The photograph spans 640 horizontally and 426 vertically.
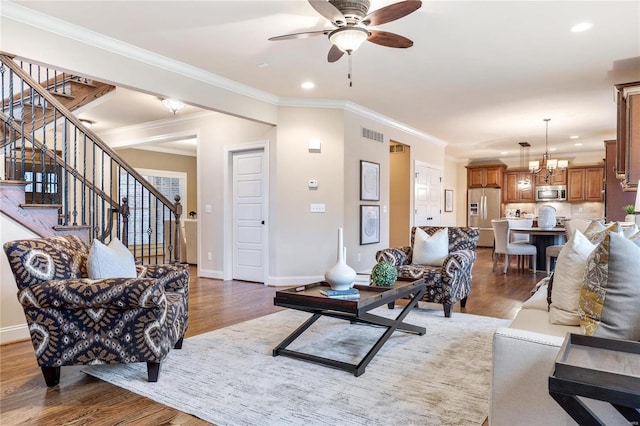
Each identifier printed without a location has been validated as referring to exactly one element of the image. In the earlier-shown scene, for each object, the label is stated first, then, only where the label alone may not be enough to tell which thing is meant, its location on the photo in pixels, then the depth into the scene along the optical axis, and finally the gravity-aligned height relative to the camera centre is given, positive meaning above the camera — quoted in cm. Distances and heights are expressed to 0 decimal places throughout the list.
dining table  686 -63
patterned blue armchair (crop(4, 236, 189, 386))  221 -62
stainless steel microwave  1034 +34
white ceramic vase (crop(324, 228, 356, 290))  277 -49
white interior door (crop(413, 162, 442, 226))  806 +21
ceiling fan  265 +131
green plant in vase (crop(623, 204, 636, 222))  468 -10
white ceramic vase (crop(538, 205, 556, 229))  696 -22
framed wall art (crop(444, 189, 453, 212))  1016 +15
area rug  204 -106
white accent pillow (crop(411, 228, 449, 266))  424 -46
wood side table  97 -44
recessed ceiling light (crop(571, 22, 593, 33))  339 +155
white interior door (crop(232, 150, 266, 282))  585 -14
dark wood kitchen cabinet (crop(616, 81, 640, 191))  435 +76
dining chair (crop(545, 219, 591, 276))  459 -65
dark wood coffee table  250 -65
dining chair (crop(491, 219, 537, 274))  670 -69
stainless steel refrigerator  1111 -12
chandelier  824 +88
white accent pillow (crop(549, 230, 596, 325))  184 -35
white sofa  141 -66
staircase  319 +51
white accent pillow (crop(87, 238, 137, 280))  246 -36
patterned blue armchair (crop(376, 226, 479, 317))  382 -64
